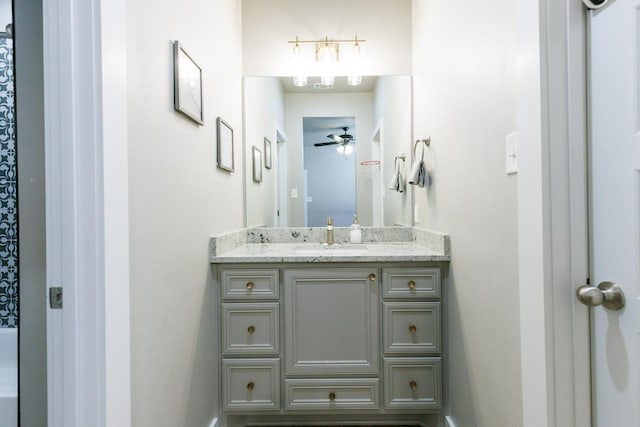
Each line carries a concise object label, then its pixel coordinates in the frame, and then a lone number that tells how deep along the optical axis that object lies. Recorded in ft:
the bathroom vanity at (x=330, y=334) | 5.52
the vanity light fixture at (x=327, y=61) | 7.47
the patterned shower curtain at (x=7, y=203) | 6.18
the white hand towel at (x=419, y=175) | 6.14
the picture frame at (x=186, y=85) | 4.05
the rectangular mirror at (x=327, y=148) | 7.36
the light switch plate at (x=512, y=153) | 3.26
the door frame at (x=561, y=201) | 2.83
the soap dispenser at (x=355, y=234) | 7.20
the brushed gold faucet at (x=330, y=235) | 7.15
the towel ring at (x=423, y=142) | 6.29
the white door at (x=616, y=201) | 2.48
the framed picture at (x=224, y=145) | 5.68
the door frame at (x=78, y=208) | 2.54
